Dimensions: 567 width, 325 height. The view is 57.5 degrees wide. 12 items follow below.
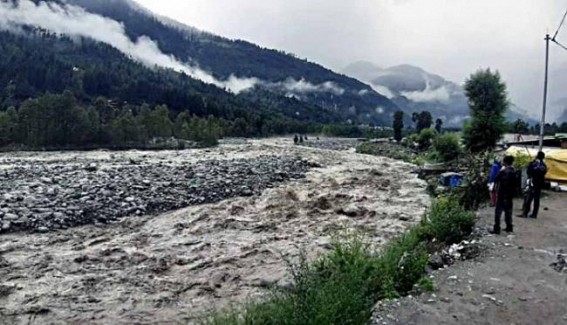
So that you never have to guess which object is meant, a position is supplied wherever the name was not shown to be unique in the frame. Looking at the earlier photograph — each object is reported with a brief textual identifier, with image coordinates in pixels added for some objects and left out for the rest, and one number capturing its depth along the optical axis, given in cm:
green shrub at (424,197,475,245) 1200
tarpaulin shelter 2025
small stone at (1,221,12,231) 1630
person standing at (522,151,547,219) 1419
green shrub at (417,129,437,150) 6782
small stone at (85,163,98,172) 3116
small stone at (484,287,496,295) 839
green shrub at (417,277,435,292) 850
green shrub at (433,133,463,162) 3919
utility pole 1991
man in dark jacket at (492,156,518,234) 1203
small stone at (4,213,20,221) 1712
